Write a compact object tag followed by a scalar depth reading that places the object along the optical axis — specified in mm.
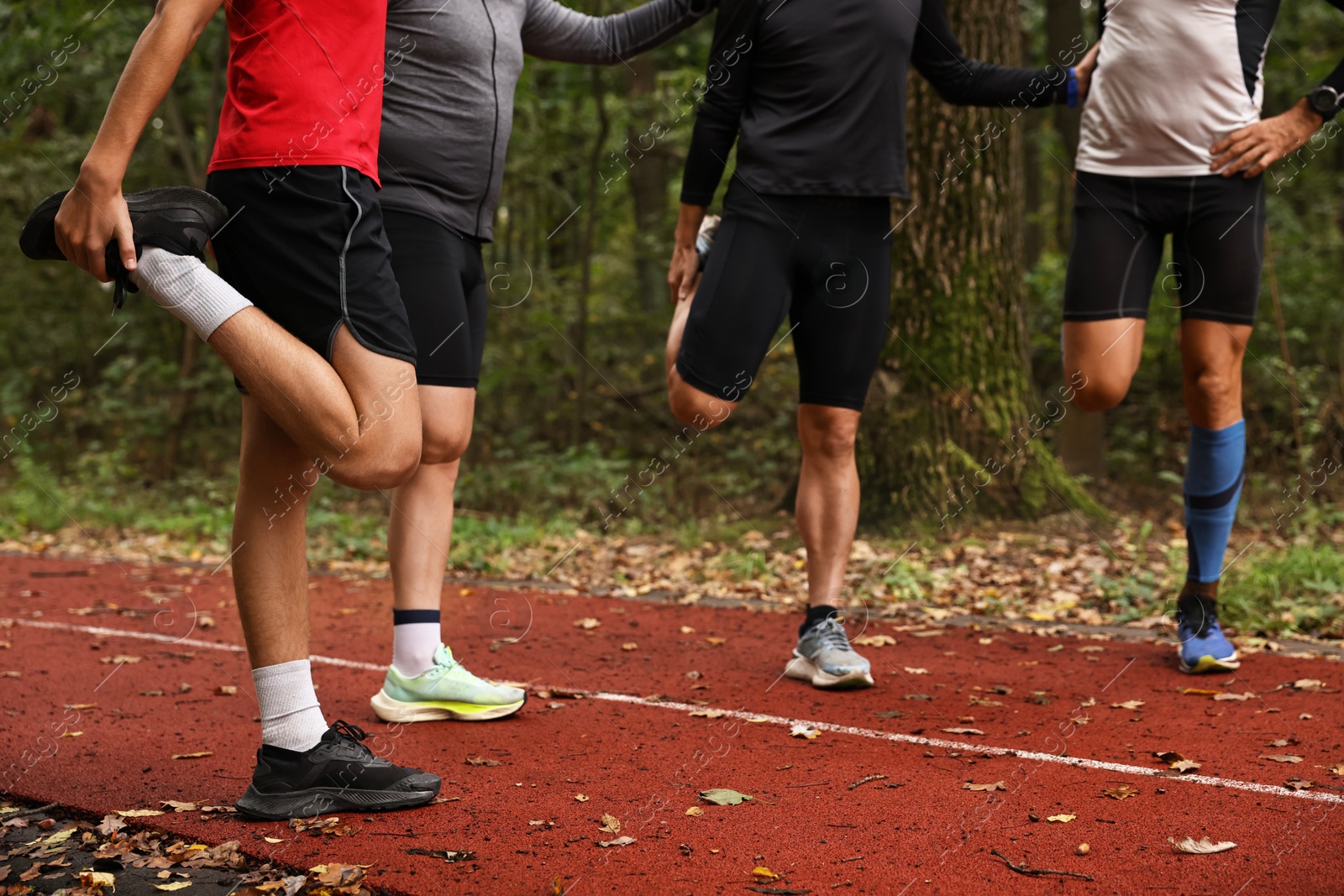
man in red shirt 2188
